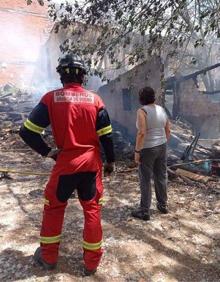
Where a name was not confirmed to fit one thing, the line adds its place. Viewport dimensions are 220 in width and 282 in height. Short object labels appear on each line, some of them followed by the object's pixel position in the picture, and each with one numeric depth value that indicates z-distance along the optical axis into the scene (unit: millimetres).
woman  4620
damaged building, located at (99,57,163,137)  9742
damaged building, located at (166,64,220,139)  14922
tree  6266
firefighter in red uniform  3273
